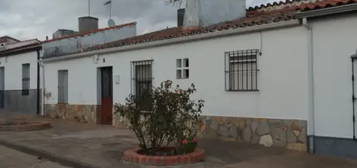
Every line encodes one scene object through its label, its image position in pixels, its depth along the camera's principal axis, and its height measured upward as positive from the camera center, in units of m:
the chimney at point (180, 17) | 17.90 +2.99
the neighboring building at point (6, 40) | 32.32 +3.84
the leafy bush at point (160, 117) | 8.55 -0.50
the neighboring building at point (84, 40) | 19.55 +2.30
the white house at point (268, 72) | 8.91 +0.47
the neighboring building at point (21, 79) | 20.36 +0.59
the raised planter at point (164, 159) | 8.28 -1.29
